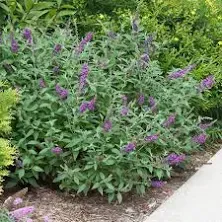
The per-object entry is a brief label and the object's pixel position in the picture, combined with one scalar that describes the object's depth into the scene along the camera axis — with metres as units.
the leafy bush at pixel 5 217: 3.61
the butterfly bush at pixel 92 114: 4.43
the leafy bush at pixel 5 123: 3.74
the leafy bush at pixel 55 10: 5.58
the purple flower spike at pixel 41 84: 4.64
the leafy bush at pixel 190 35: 5.89
